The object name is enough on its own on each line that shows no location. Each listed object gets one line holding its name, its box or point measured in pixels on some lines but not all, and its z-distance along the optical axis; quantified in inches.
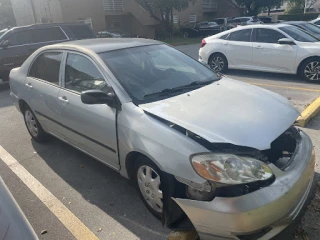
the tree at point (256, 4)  1510.1
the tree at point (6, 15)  1309.1
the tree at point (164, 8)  996.7
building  908.0
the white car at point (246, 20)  1006.2
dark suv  369.1
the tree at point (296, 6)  1771.7
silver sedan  83.2
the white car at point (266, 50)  285.3
